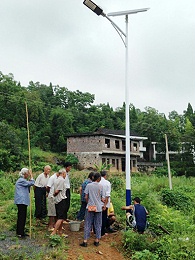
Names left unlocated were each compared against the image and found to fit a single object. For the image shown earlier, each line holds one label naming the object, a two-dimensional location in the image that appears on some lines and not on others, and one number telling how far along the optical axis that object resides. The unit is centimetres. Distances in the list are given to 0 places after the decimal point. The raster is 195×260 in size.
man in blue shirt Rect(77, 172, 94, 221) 612
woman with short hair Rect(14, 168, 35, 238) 569
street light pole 641
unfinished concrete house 2866
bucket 626
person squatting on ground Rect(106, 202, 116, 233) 642
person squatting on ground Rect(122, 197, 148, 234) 608
